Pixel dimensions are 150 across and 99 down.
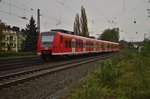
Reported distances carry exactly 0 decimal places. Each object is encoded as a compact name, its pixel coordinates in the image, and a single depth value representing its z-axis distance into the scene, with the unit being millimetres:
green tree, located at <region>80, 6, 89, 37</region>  65188
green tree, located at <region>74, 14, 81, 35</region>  67312
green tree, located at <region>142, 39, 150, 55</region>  22250
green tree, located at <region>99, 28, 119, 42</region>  106325
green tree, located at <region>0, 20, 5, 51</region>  65369
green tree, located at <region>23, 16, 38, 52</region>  53156
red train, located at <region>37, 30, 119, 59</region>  25156
